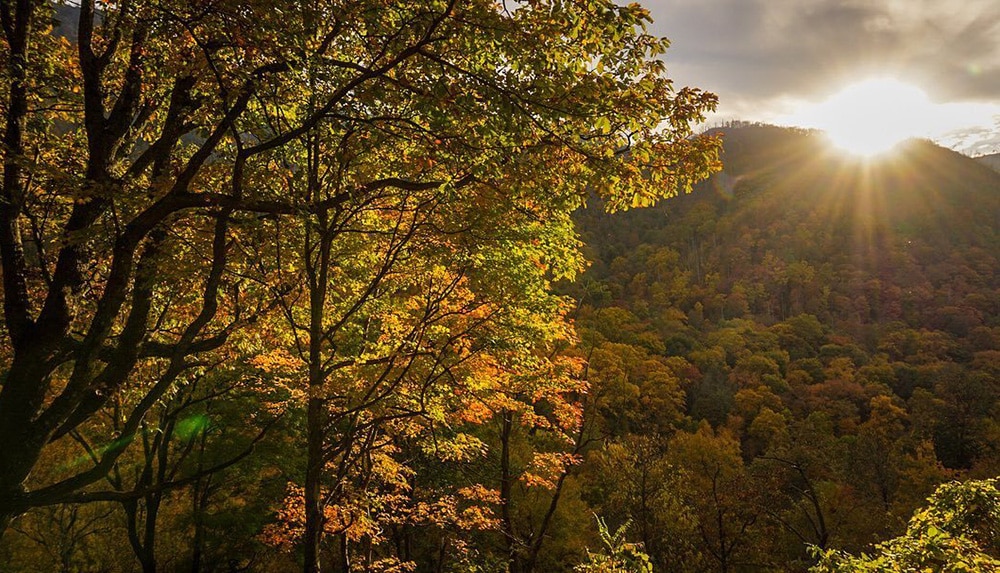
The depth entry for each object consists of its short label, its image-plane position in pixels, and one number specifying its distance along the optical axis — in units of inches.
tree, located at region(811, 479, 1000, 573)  220.1
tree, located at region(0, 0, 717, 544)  154.3
